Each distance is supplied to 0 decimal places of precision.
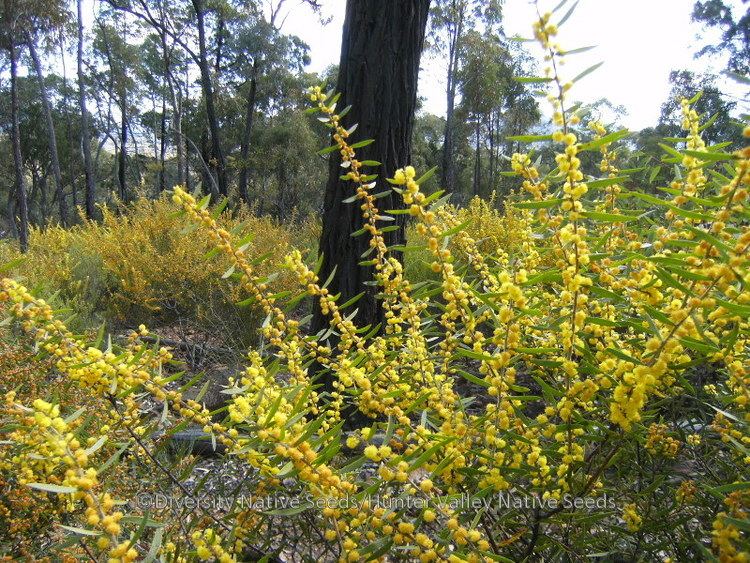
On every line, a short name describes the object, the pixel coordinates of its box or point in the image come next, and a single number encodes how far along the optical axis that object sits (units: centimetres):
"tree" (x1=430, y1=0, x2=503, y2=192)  1938
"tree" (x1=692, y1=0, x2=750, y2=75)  1889
